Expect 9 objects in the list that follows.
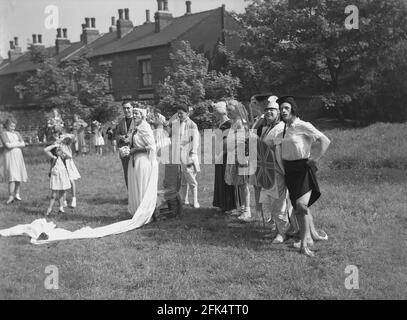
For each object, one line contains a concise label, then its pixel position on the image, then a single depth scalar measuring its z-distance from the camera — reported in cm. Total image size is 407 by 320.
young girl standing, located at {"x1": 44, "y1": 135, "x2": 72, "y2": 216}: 986
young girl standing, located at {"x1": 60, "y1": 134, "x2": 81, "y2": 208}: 1017
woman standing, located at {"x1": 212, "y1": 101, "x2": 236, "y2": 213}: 922
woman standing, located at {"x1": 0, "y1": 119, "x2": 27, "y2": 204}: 1148
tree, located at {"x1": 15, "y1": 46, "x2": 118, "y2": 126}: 2197
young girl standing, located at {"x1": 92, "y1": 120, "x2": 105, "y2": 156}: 2214
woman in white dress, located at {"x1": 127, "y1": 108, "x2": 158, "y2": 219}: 905
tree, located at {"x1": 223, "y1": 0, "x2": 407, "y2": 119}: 2367
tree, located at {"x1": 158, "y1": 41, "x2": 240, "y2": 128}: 1652
